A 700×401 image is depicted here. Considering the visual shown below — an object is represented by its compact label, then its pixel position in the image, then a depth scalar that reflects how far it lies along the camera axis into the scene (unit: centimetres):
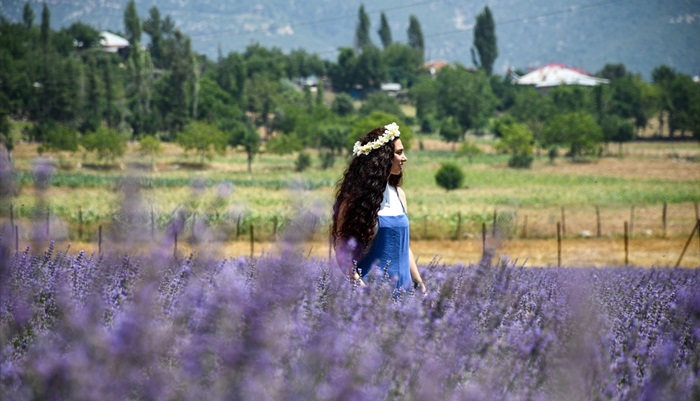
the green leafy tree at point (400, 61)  18962
